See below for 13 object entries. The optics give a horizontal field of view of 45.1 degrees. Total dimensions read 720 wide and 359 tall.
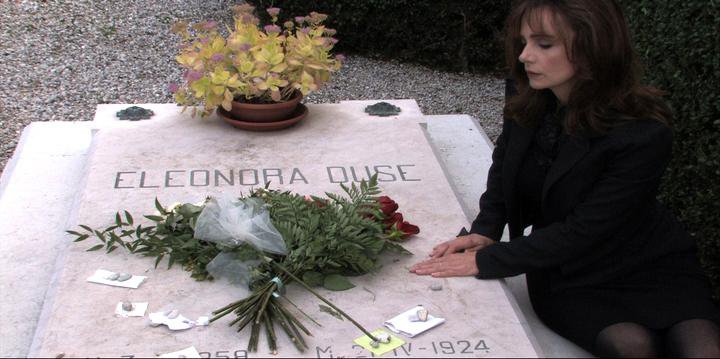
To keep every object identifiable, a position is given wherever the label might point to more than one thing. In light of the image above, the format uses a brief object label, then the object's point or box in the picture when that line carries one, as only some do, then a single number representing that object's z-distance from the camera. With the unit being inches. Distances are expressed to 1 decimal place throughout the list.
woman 123.0
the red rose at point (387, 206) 146.9
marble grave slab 116.3
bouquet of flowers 129.2
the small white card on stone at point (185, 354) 111.7
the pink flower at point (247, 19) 192.9
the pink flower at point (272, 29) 184.5
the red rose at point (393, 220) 146.3
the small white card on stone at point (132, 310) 121.4
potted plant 183.2
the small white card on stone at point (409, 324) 119.4
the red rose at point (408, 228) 146.0
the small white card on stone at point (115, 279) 129.2
